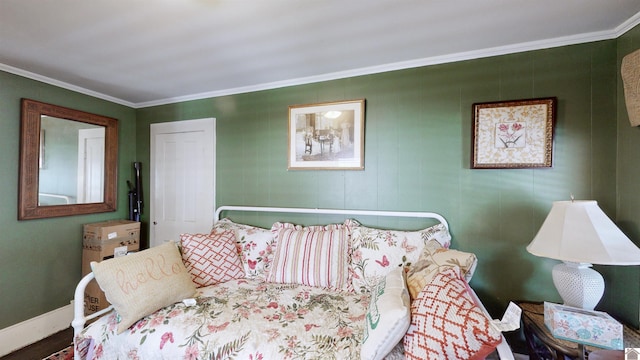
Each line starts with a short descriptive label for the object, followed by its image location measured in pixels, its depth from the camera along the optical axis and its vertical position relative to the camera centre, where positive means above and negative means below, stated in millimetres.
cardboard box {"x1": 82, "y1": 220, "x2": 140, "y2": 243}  2531 -511
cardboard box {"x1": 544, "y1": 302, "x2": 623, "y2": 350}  1207 -669
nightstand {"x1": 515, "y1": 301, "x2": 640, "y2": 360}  1202 -768
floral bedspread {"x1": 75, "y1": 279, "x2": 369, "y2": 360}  1279 -781
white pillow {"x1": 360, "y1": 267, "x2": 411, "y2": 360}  1118 -619
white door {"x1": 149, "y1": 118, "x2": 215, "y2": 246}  2869 +3
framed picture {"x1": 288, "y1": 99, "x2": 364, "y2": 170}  2268 +396
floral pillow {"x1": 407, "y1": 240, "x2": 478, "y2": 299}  1371 -462
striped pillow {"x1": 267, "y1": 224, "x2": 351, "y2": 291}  1981 -603
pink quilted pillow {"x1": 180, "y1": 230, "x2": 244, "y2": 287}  1988 -608
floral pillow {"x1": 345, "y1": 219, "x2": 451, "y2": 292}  1879 -505
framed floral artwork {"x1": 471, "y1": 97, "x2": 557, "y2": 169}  1798 +340
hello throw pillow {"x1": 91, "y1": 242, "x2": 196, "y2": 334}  1455 -607
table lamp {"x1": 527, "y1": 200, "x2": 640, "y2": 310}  1284 -321
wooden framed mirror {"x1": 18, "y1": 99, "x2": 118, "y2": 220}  2289 +156
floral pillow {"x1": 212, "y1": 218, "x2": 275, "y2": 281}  2186 -585
